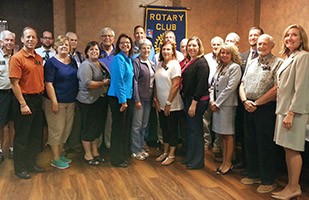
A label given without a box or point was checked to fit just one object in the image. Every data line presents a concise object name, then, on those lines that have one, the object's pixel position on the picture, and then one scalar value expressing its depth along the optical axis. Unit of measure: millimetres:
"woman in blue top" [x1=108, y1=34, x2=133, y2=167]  3496
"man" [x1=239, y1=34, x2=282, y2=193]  2990
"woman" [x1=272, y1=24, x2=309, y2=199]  2645
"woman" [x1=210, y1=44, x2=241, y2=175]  3291
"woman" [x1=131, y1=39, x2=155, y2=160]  3729
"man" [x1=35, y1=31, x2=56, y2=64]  4340
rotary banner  5617
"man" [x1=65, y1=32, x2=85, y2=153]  4172
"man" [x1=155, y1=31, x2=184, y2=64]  4109
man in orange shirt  3160
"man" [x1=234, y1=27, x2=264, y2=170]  3623
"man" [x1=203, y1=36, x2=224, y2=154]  4125
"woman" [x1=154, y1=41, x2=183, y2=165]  3619
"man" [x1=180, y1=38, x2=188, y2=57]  4240
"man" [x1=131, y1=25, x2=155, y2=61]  4182
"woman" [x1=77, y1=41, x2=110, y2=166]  3541
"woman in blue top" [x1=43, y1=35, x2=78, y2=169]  3398
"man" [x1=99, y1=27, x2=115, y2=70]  3949
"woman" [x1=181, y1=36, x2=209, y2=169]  3443
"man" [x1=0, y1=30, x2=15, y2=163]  3738
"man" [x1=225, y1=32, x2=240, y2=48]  3969
